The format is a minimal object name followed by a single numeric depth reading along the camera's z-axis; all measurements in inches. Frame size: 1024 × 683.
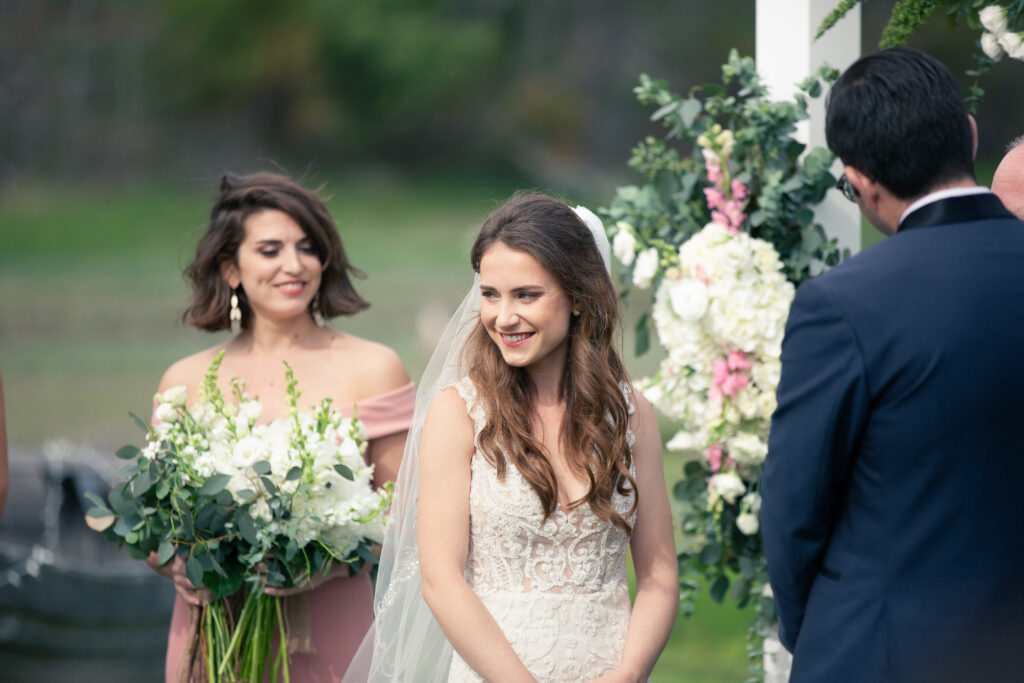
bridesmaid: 241.4
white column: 261.4
